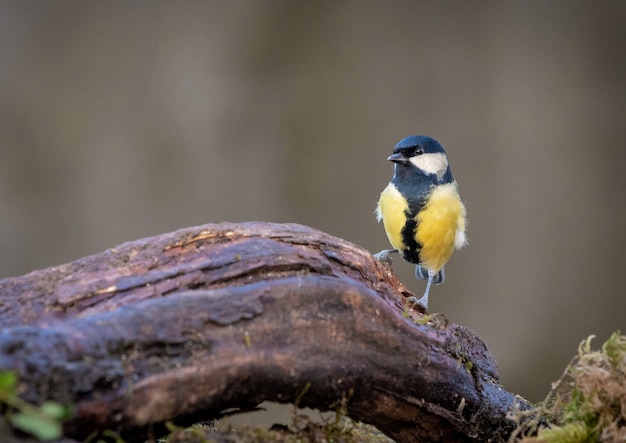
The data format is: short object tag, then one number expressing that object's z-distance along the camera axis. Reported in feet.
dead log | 15.35
